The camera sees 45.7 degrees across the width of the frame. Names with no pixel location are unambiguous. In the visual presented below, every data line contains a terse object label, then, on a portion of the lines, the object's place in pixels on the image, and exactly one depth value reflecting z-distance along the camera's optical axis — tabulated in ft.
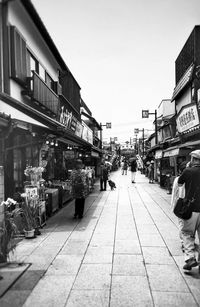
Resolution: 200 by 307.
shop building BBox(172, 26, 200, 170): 32.01
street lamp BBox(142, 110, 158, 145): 83.80
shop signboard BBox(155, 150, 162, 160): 56.01
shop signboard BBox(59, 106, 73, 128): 40.82
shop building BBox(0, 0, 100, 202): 21.92
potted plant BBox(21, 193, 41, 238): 19.39
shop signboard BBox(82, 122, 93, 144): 58.49
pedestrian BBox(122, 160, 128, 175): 111.73
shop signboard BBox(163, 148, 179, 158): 35.92
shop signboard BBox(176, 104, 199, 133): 31.27
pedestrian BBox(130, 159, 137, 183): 68.31
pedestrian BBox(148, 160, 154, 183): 68.50
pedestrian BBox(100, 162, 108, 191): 50.95
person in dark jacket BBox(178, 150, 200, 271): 13.14
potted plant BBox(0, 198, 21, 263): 14.03
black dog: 52.64
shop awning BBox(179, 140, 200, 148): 29.31
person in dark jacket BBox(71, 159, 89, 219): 26.28
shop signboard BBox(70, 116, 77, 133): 46.28
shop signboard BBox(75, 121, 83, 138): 49.91
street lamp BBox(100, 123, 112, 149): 115.23
